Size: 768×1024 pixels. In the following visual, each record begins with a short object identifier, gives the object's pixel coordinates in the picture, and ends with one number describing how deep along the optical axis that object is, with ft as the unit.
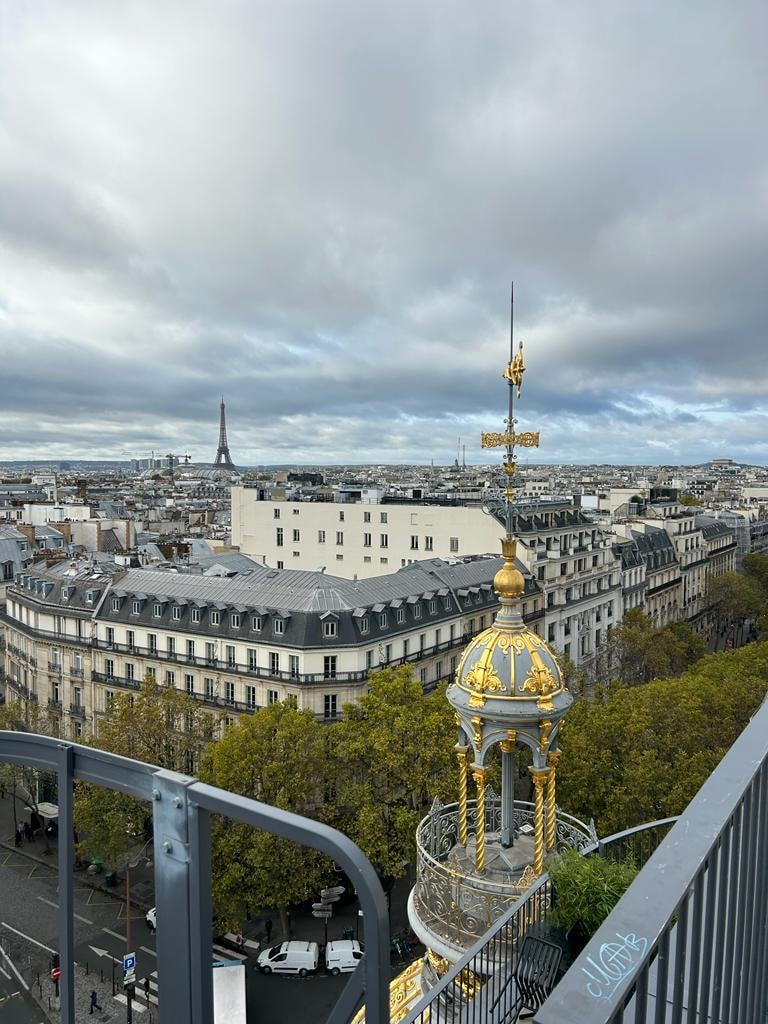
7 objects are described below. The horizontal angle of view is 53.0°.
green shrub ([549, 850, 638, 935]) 33.04
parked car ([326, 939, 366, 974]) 105.19
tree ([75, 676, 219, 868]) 111.96
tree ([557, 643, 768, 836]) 100.48
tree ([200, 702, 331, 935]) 104.27
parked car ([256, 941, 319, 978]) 106.01
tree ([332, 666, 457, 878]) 108.88
